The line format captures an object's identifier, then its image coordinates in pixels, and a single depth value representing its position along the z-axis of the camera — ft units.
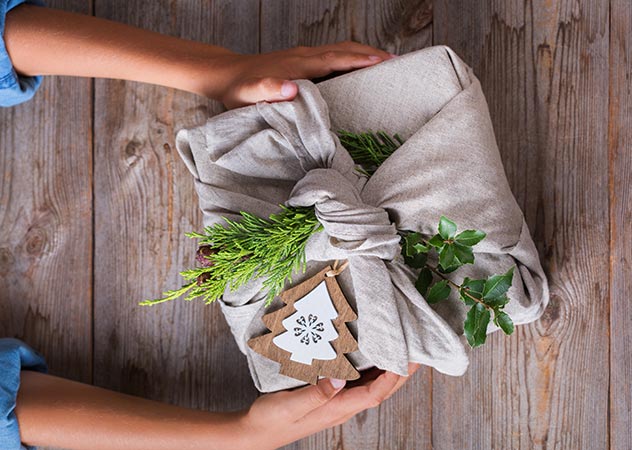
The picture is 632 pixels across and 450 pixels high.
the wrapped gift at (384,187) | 2.45
